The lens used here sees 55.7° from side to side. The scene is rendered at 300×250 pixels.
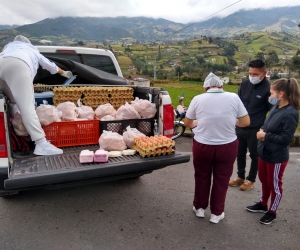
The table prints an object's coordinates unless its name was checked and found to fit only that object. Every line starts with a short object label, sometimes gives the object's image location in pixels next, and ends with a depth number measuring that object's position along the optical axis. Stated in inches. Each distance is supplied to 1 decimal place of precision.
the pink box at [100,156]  117.9
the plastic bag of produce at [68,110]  139.7
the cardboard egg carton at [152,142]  122.9
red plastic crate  132.6
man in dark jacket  160.1
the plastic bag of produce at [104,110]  151.6
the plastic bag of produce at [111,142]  129.4
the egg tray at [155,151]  123.1
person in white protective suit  120.2
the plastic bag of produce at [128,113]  149.5
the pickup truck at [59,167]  104.3
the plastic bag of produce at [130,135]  134.4
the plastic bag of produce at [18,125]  125.1
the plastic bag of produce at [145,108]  150.6
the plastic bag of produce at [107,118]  145.2
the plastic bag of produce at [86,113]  146.6
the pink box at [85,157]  116.0
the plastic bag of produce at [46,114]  129.1
